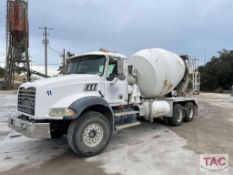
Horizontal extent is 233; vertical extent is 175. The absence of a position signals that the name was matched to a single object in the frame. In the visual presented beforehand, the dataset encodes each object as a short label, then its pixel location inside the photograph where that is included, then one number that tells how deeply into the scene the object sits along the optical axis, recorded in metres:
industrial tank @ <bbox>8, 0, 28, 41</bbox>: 27.60
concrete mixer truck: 3.87
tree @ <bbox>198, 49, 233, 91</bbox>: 34.63
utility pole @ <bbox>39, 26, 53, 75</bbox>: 28.30
